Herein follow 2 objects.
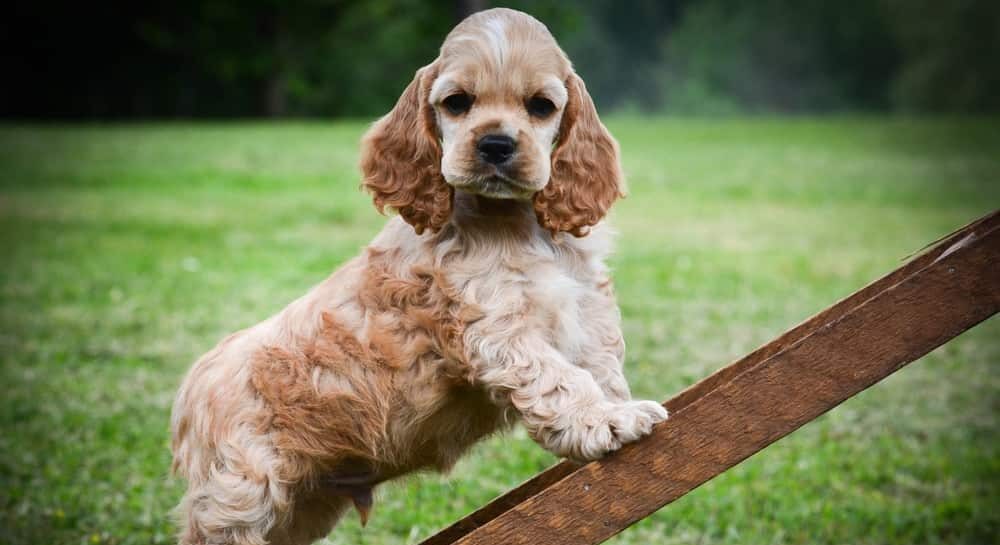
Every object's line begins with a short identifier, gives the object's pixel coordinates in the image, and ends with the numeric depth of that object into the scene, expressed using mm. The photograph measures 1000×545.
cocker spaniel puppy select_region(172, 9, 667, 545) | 3168
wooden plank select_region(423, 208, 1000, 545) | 2826
